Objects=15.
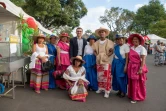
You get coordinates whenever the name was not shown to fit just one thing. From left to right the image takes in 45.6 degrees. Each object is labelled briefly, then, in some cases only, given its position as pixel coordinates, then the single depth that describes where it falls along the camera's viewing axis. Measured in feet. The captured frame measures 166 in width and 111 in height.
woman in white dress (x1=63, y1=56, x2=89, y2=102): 15.62
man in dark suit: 18.07
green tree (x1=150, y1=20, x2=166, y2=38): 116.78
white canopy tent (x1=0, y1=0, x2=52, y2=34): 18.37
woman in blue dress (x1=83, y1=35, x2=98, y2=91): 17.61
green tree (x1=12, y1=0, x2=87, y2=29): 63.67
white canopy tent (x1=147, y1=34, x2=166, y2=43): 83.04
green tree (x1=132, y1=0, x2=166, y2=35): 160.97
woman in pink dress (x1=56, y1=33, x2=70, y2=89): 18.11
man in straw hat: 16.40
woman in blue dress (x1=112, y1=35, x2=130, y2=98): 16.03
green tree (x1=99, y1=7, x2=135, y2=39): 172.45
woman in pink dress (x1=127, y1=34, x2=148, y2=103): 15.10
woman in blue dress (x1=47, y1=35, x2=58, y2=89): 18.65
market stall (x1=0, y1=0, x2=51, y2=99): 14.05
